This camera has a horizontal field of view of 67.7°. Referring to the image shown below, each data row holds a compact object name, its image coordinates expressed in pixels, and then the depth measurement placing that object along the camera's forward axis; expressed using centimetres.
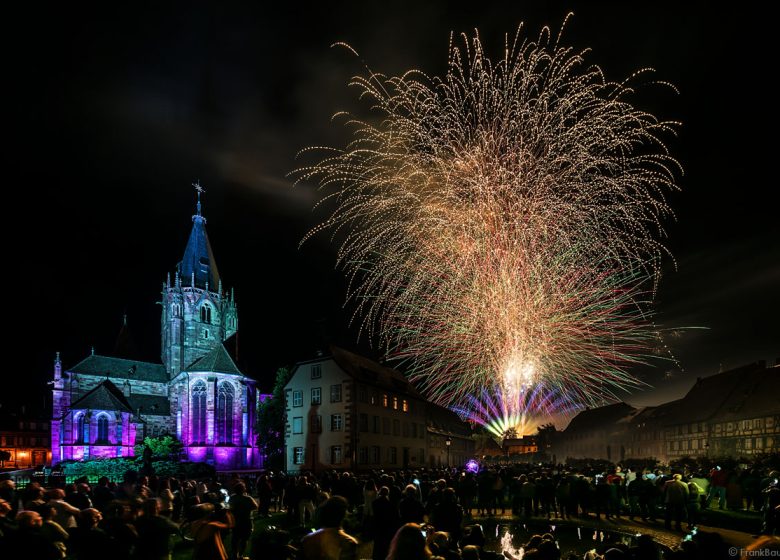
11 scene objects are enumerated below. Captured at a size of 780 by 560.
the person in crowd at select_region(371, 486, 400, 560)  852
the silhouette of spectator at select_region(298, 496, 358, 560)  557
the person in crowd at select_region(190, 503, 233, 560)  664
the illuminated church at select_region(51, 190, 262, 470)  6306
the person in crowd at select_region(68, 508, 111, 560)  605
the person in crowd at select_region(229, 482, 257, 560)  1070
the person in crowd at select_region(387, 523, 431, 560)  510
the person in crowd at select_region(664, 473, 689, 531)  1598
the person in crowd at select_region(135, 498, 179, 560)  661
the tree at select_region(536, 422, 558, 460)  10640
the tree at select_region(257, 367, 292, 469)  5703
